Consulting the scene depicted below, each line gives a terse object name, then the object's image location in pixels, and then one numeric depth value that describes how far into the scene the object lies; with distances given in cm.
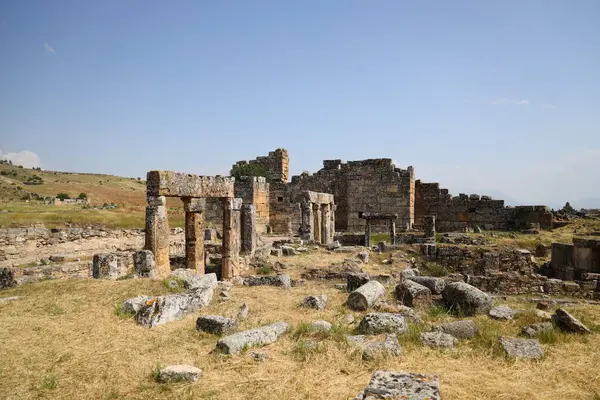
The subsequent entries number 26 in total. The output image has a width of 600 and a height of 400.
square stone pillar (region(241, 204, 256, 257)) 1702
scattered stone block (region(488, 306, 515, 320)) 735
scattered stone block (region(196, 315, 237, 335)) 675
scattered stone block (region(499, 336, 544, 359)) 533
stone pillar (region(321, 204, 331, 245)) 2420
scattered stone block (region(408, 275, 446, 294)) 974
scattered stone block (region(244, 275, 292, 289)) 1138
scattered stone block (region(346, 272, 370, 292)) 1071
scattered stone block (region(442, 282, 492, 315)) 781
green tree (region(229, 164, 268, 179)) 3475
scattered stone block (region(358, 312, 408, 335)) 640
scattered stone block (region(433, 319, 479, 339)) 627
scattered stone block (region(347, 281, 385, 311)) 833
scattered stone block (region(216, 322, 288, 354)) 587
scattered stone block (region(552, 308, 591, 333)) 624
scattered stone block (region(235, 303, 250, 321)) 770
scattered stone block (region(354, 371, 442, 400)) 376
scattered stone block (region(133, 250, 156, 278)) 1077
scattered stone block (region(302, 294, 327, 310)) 849
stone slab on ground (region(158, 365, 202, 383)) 496
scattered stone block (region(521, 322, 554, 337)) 623
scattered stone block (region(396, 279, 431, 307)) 847
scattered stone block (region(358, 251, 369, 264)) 1708
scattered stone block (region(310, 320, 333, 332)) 666
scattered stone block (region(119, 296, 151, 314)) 765
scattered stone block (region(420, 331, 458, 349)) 583
